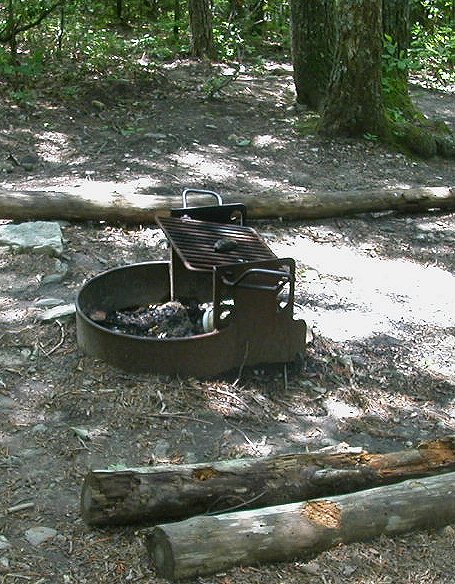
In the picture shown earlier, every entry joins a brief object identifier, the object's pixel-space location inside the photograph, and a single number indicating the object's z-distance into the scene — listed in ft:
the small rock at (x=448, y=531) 9.75
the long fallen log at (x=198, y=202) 18.83
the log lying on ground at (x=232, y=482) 9.39
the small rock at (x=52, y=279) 16.19
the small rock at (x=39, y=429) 11.63
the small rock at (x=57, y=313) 14.55
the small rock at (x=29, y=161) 23.07
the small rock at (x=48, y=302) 15.20
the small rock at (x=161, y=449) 11.27
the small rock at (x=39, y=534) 9.49
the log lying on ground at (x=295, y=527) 8.70
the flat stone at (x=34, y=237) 17.16
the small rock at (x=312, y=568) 9.07
